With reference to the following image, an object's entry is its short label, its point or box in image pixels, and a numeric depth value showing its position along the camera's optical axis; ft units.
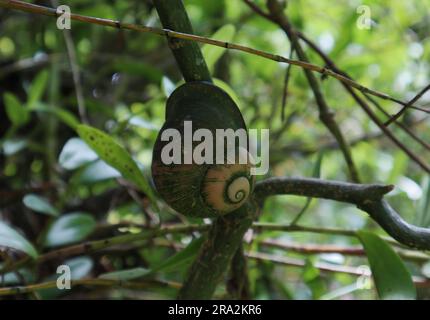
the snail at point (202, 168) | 1.40
